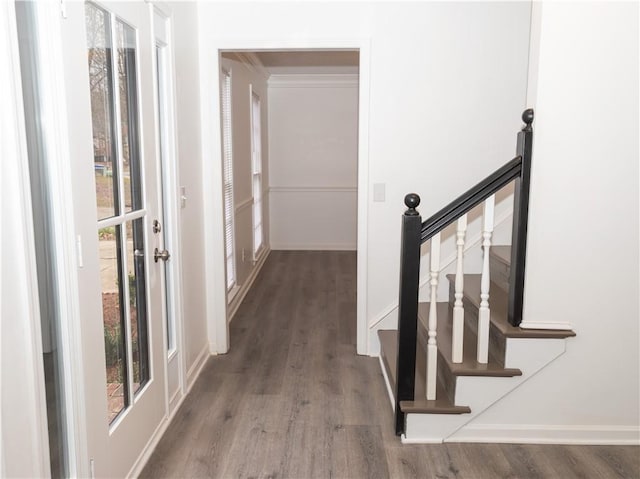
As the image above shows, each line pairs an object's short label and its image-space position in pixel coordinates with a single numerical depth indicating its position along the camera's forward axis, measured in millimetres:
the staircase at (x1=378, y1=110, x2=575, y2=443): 2602
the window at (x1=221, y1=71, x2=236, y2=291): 4938
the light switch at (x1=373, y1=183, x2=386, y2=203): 3740
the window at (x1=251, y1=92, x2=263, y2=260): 6758
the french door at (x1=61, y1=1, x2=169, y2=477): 1907
